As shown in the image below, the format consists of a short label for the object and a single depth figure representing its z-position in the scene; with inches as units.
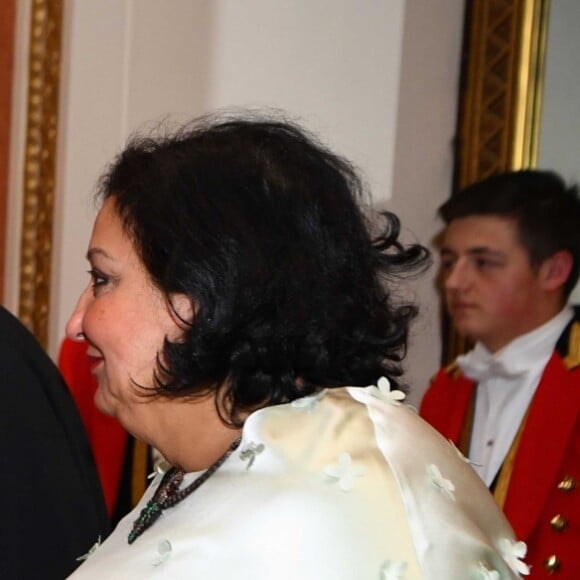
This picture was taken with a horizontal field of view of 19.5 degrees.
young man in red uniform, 88.0
